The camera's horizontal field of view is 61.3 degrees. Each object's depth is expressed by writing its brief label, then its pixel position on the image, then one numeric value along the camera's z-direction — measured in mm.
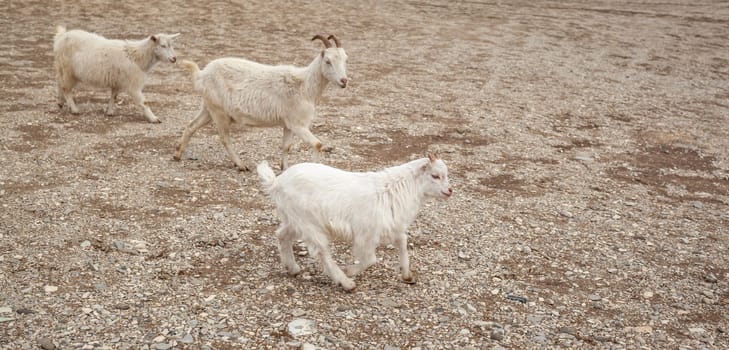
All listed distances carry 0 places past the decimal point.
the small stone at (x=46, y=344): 4535
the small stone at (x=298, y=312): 5176
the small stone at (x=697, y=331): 5211
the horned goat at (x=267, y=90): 8148
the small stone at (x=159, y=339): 4715
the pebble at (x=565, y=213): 7690
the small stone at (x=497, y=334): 5043
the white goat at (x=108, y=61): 10398
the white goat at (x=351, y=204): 5281
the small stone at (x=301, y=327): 4922
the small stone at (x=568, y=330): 5184
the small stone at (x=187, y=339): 4729
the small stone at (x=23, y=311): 4957
